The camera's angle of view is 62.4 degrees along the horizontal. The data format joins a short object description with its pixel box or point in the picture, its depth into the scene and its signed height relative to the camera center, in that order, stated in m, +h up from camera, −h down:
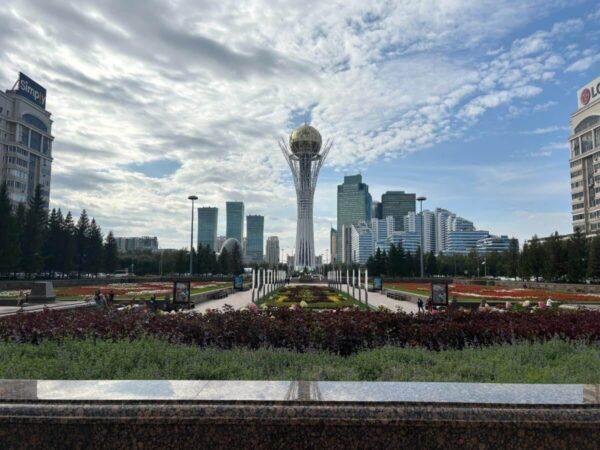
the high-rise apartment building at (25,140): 75.00 +20.27
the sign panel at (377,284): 43.94 -1.42
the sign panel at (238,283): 43.62 -1.37
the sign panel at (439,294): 21.89 -1.14
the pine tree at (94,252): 66.94 +1.98
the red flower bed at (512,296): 30.81 -1.85
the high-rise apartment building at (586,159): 76.75 +17.77
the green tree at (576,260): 50.00 +0.92
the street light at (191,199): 51.17 +7.18
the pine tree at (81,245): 65.56 +2.86
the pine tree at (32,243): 50.88 +2.39
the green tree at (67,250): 59.44 +1.98
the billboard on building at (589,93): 77.06 +28.02
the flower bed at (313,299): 27.36 -1.98
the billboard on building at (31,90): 79.83 +29.31
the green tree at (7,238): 45.50 +2.59
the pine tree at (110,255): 72.75 +1.71
